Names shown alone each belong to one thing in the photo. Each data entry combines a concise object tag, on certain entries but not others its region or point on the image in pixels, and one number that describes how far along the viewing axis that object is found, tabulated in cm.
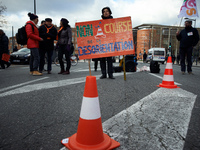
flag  699
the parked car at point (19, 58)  1445
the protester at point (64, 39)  638
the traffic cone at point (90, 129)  154
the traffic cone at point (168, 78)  411
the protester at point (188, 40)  736
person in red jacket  585
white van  2949
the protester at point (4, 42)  929
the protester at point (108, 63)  489
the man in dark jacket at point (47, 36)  646
